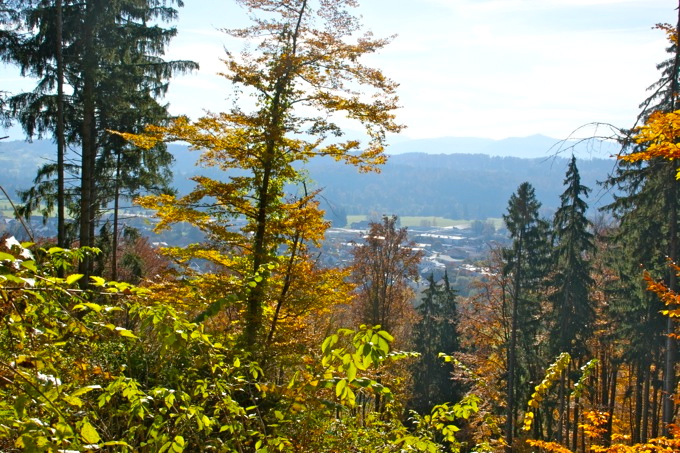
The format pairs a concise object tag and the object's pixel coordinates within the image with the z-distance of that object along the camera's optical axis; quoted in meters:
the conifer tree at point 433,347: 27.47
